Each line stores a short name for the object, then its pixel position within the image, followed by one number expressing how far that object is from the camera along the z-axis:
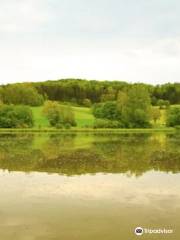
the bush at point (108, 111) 76.75
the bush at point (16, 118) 70.62
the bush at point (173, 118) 75.06
